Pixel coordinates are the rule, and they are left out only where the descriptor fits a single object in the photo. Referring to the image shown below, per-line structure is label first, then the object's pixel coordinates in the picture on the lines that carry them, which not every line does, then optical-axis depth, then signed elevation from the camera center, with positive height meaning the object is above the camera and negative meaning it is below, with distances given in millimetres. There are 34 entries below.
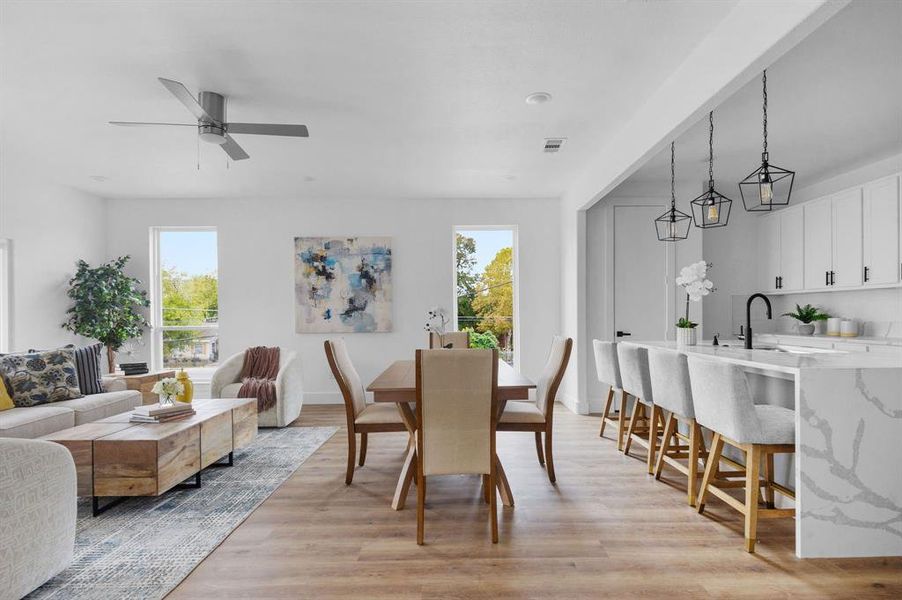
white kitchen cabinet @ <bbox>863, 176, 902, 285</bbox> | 4023 +588
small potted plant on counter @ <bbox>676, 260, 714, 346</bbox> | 3361 +121
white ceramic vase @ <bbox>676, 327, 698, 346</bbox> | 3449 -299
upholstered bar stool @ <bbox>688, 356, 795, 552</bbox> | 2145 -611
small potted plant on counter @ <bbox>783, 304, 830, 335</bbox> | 4926 -218
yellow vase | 3336 -648
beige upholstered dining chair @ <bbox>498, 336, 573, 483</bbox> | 2965 -778
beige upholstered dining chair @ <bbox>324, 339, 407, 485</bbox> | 2990 -781
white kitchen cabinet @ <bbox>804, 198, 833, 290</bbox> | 4707 +566
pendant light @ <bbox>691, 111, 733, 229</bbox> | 3234 +666
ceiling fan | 2900 +1109
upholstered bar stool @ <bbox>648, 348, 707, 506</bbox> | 2678 -626
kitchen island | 2008 -694
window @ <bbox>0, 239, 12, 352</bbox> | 4423 +53
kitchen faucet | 3126 -269
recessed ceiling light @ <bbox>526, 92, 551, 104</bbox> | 2989 +1326
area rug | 1923 -1208
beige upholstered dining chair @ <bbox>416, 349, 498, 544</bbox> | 2205 -571
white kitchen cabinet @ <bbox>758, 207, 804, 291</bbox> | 5117 +543
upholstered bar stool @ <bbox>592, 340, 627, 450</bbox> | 3775 -592
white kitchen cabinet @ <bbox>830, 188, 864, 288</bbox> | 4387 +544
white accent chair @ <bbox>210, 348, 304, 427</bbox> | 4539 -884
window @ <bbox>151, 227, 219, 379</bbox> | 5871 -16
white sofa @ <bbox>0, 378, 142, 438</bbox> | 3065 -843
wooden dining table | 2381 -504
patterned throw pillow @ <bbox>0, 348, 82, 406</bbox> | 3504 -599
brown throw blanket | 4703 -736
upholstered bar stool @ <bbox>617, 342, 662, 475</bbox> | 3211 -653
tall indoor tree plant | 4953 -52
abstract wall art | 5762 +178
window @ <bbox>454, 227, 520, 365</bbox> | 5992 +175
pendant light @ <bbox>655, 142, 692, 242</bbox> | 3709 +600
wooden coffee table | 2555 -894
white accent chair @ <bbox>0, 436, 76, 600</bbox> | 1699 -839
